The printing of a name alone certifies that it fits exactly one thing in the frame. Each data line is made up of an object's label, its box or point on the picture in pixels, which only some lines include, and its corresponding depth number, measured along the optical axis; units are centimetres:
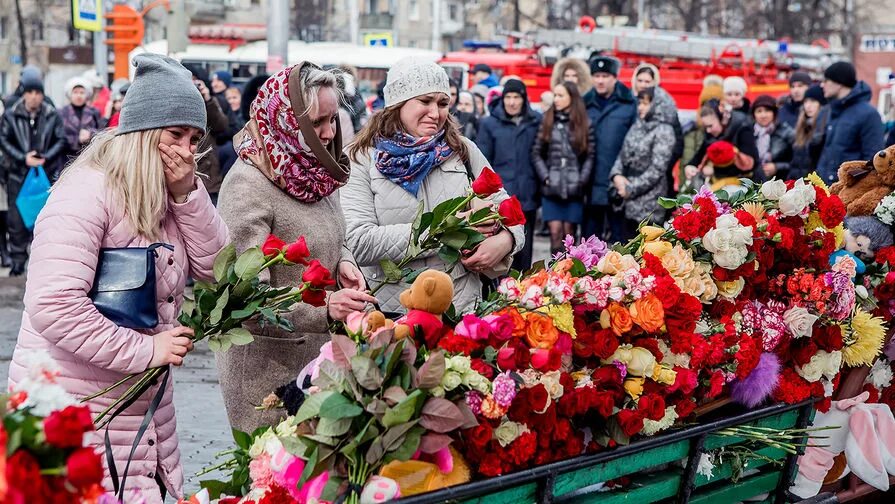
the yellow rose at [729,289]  395
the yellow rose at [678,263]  372
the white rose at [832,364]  424
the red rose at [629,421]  320
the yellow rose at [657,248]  382
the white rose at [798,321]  411
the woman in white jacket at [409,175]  441
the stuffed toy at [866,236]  504
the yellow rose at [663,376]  345
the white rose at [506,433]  289
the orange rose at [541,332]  311
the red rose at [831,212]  437
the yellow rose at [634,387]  335
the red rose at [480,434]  280
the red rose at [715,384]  374
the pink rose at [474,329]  295
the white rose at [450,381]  277
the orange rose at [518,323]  311
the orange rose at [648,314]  341
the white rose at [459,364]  281
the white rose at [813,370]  416
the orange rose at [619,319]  338
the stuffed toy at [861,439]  456
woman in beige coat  374
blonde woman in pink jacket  300
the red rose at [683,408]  355
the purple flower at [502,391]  285
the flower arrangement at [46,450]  198
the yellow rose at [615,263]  355
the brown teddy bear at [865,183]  540
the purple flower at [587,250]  366
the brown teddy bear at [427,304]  302
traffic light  2267
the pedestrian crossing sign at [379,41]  3297
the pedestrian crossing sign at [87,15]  1903
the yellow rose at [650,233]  398
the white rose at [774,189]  432
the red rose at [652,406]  329
